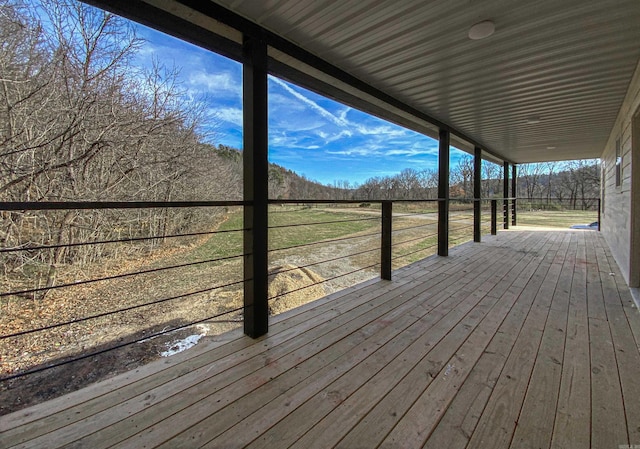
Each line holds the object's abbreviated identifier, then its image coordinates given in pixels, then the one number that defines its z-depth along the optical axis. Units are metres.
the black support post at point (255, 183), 1.66
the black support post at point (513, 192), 7.57
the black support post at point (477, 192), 5.09
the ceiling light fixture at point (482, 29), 1.71
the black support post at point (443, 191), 3.97
